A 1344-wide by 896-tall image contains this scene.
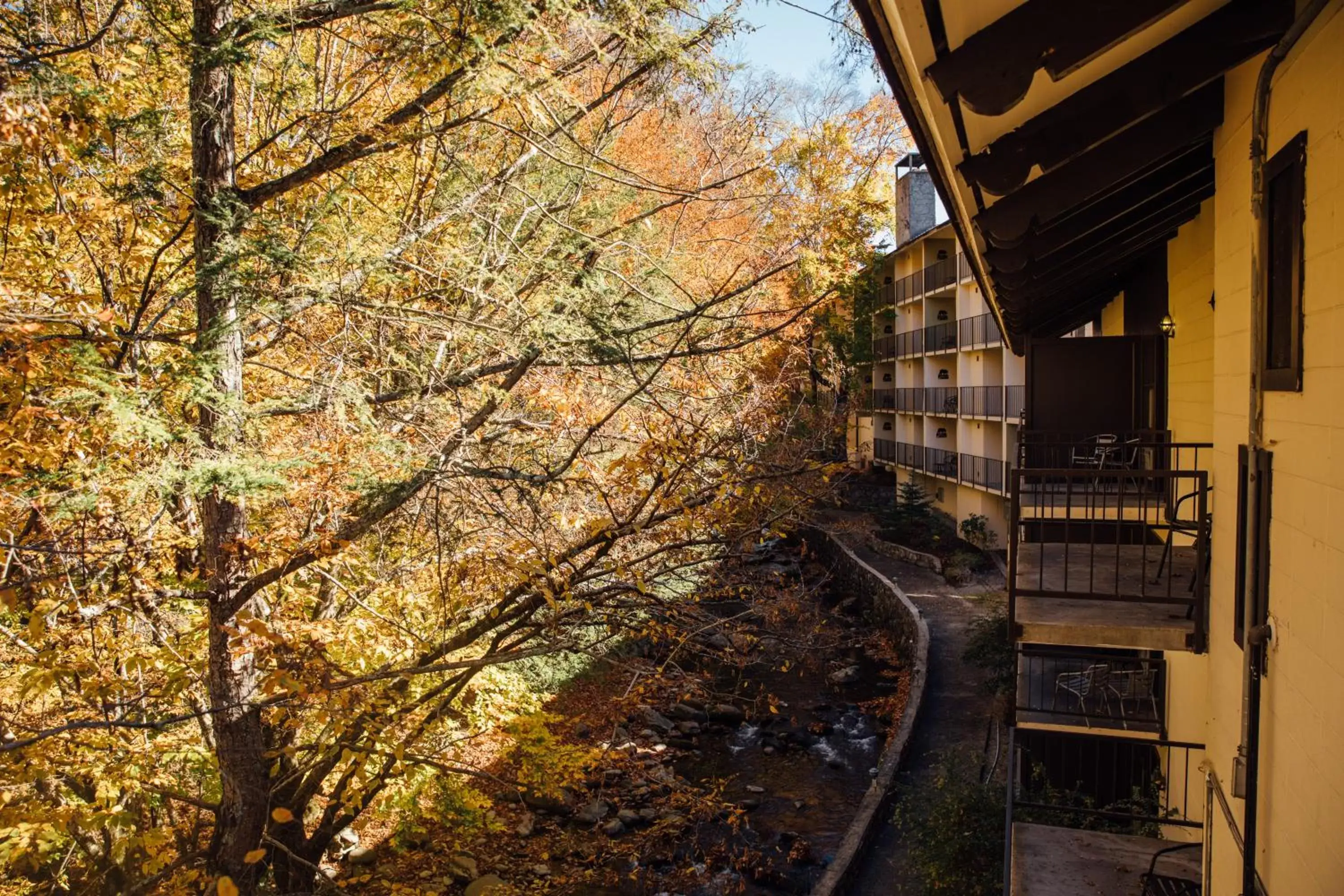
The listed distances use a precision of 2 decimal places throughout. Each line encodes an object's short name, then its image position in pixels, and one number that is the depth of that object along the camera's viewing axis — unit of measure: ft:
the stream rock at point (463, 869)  36.94
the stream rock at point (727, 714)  55.36
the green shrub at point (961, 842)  29.86
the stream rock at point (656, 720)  53.36
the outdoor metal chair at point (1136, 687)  28.55
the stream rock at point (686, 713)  55.52
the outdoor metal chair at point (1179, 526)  17.54
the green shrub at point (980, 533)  80.59
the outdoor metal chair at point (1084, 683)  30.09
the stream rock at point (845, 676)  61.52
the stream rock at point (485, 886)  35.27
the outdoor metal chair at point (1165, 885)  17.53
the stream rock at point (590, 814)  42.83
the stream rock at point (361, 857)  38.01
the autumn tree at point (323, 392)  17.74
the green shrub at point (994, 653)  48.12
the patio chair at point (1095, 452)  28.45
